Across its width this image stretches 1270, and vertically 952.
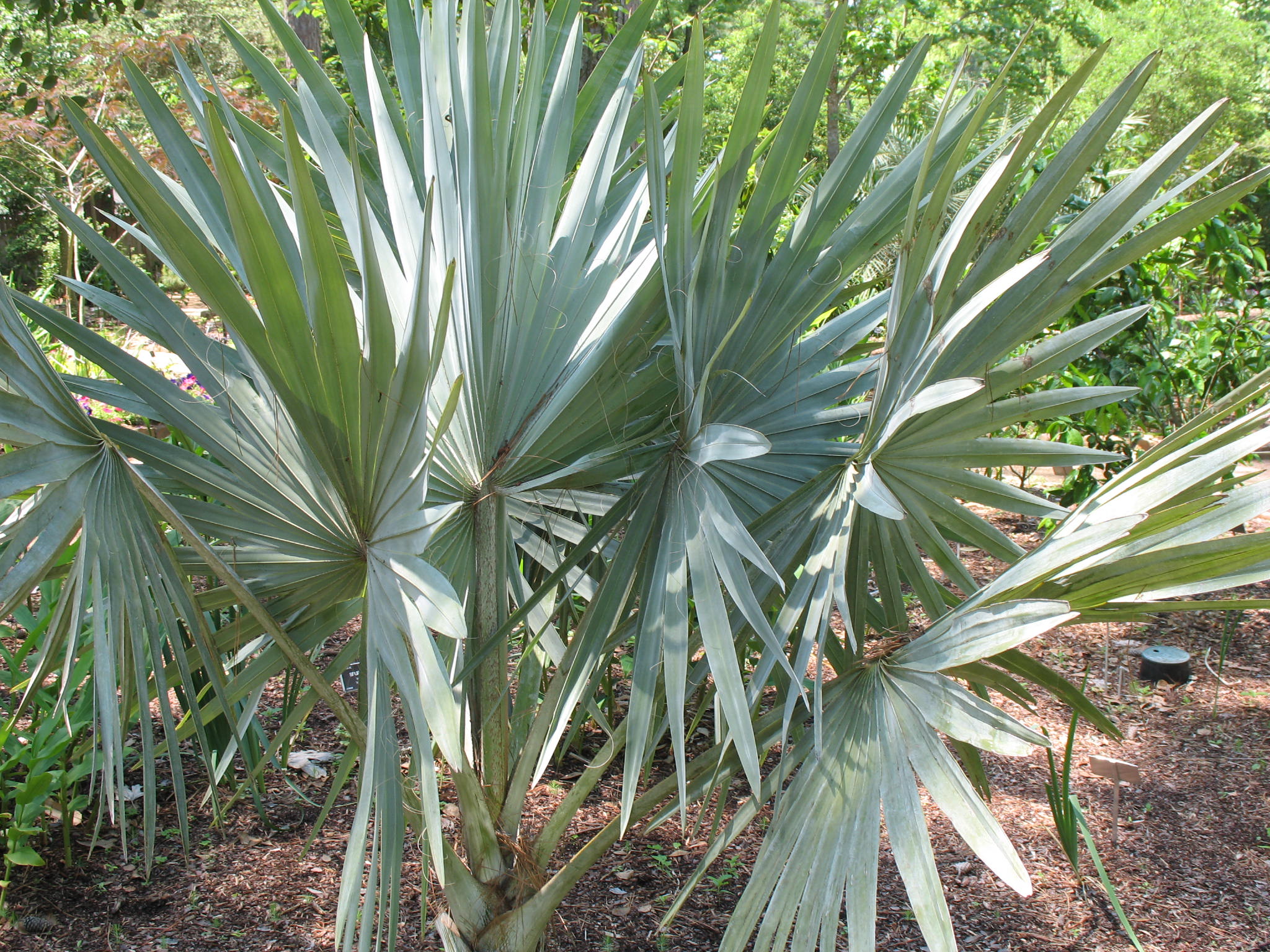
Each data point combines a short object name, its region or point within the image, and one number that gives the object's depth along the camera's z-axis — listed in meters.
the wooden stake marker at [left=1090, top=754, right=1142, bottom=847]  2.32
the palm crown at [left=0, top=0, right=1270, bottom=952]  1.31
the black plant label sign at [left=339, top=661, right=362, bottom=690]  3.26
